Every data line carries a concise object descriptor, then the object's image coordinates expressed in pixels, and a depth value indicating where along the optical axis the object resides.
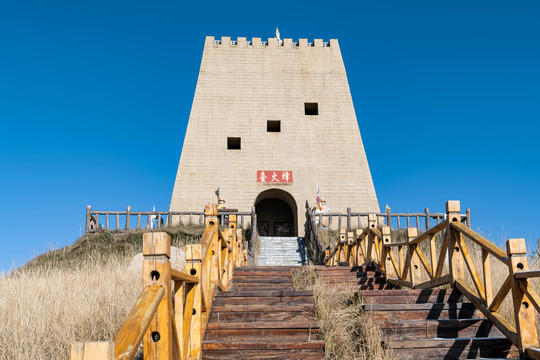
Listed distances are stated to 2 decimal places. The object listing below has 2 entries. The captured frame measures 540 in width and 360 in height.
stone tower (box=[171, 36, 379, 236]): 21.38
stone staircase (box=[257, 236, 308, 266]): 14.95
